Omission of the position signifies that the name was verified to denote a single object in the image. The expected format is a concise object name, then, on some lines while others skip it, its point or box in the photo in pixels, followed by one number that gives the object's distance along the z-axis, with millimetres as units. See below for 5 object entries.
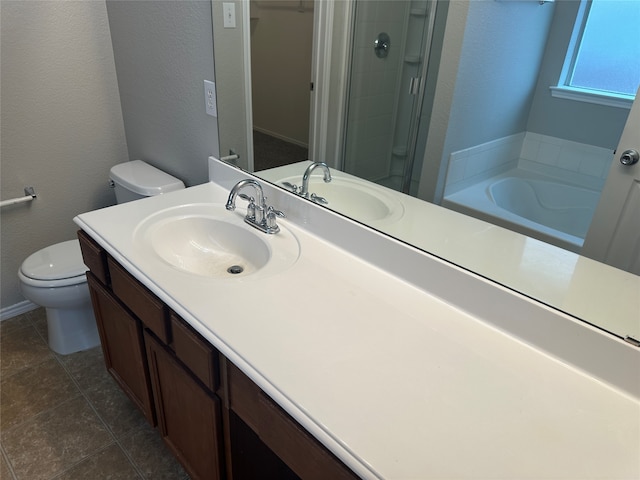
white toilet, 1896
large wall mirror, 922
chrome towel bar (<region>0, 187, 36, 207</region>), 2104
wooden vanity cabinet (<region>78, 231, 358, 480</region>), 879
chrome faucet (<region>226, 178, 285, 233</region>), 1437
